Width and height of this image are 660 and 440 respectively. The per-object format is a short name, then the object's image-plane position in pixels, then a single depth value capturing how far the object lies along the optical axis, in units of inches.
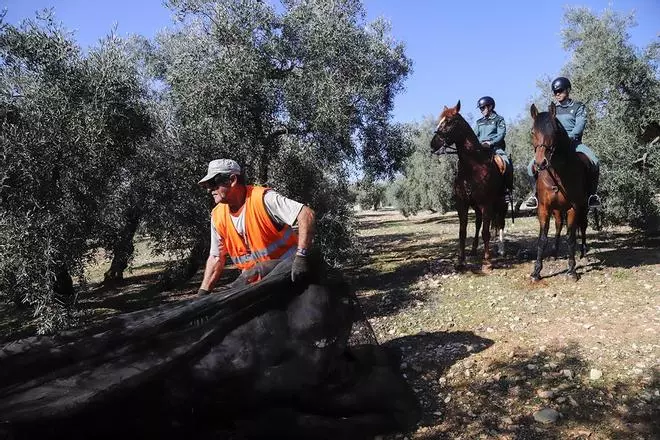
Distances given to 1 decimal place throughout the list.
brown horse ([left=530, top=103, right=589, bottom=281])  298.5
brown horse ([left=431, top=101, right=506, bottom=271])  364.2
